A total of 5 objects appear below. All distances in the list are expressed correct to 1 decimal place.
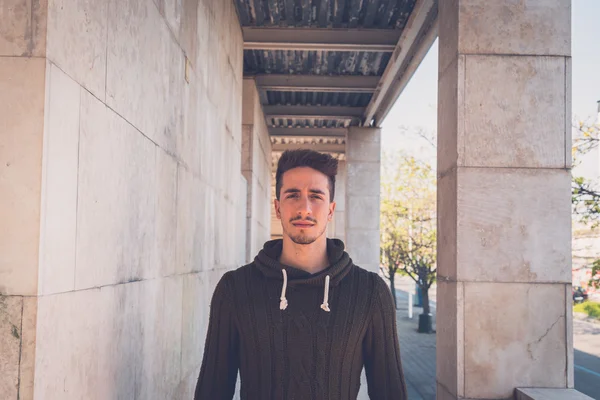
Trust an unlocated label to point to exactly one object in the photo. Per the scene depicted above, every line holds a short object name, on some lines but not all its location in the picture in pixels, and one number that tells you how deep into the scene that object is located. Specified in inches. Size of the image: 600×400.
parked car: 1404.5
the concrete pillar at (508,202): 189.9
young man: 106.1
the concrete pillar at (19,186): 73.5
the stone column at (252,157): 453.1
